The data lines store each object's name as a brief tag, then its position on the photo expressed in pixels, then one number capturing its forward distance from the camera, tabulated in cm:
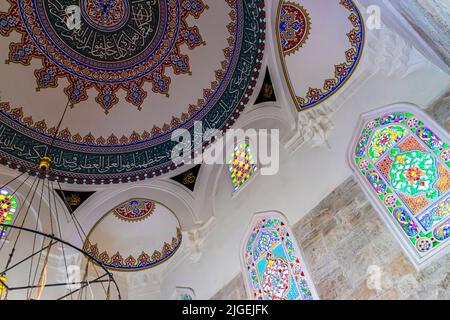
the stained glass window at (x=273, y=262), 607
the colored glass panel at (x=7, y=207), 798
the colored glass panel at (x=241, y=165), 811
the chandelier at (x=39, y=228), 786
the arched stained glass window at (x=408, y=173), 478
